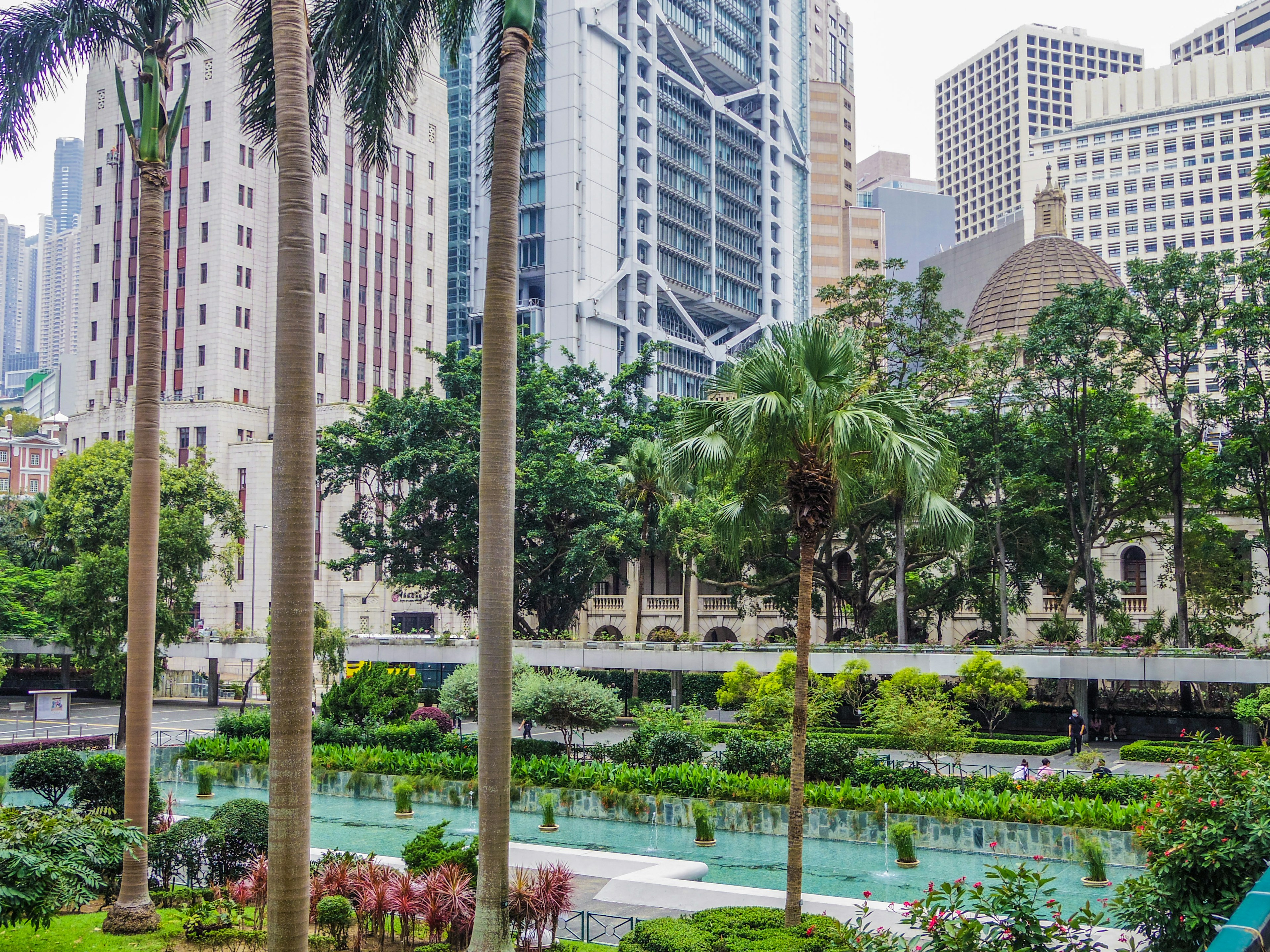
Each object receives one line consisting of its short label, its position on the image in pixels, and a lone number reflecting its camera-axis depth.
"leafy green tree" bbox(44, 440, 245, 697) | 42.72
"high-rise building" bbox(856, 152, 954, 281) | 196.88
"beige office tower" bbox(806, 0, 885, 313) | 169.50
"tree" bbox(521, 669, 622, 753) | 32.56
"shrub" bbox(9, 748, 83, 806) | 24.78
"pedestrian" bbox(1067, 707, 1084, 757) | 39.19
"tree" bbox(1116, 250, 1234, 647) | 43.00
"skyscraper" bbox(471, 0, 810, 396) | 106.06
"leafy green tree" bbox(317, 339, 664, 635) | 51.94
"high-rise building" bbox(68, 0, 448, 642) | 85.69
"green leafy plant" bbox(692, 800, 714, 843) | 25.58
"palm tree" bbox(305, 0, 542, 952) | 13.20
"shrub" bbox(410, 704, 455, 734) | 36.66
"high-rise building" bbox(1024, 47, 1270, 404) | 141.25
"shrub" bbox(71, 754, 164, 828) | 23.59
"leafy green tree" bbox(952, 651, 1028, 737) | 38.81
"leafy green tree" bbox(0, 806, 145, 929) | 13.27
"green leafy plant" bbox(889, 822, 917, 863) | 23.43
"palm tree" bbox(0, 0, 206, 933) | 18.14
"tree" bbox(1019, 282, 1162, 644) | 44.38
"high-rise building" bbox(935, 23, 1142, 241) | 197.62
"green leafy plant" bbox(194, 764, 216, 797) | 32.78
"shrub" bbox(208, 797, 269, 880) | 19.53
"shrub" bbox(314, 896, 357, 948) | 15.95
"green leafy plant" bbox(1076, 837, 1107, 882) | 21.36
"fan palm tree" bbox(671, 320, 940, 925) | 16.80
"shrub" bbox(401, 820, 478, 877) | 16.86
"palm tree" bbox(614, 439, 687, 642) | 54.03
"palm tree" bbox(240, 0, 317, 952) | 10.93
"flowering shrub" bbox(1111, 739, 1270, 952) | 9.12
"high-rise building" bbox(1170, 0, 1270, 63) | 172.38
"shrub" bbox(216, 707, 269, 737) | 38.16
